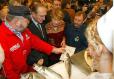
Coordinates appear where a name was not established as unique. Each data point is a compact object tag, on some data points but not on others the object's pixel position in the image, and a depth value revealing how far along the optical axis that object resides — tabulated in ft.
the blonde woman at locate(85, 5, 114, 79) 1.77
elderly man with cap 4.46
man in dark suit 5.33
